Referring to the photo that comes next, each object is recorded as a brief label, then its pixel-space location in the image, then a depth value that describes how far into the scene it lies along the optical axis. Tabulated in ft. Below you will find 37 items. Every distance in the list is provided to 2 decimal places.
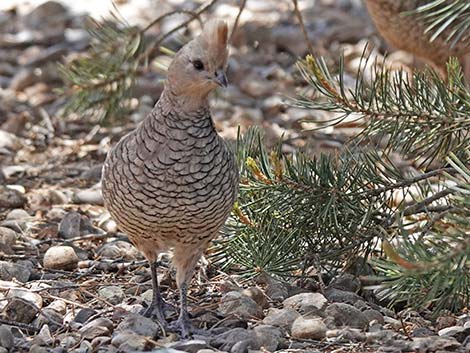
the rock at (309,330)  22.49
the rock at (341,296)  25.07
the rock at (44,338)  22.48
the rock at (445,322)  23.36
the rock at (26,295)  24.52
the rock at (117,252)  29.14
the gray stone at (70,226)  30.83
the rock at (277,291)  25.30
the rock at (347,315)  23.30
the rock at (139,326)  22.59
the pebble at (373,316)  23.48
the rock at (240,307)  23.99
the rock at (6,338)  21.99
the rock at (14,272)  26.68
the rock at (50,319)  23.71
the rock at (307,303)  23.91
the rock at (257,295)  24.68
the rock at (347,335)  22.33
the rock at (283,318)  23.18
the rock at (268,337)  21.88
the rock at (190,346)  21.33
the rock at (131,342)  21.44
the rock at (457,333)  22.31
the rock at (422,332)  22.51
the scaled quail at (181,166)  22.62
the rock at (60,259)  28.14
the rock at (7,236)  29.27
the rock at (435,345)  21.02
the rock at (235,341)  21.61
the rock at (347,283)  26.12
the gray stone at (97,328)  22.56
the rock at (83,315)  24.07
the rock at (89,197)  34.04
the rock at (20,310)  23.86
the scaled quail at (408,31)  33.01
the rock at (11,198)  33.14
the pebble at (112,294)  25.60
